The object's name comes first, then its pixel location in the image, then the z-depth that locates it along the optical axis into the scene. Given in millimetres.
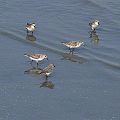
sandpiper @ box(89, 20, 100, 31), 26956
